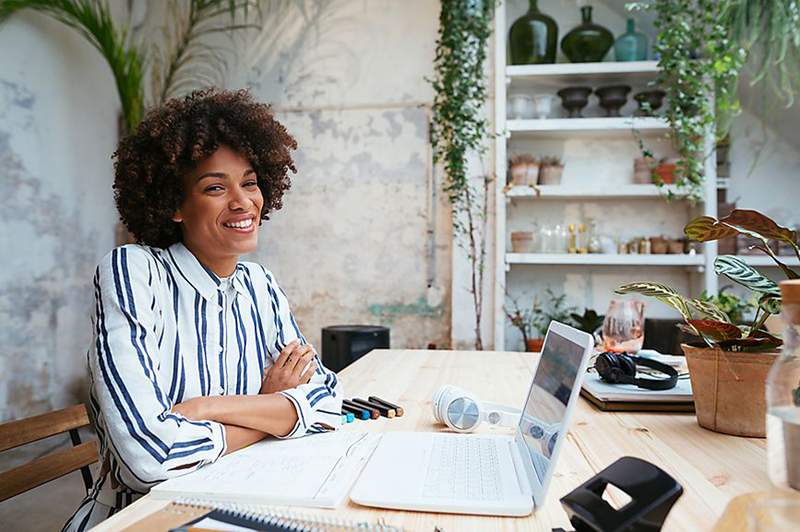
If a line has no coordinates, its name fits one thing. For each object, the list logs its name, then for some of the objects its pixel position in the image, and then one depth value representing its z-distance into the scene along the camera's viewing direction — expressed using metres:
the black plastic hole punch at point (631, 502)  0.59
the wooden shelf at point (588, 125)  3.98
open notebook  0.82
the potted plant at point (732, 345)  1.06
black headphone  1.44
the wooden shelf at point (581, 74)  3.97
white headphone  1.18
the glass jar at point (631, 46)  4.07
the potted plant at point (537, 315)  4.22
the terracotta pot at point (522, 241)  4.17
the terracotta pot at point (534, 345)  4.06
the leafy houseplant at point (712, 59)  3.64
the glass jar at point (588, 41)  4.09
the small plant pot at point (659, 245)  3.99
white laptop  0.78
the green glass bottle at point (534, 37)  4.15
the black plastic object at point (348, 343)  3.54
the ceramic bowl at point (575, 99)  4.13
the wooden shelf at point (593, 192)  3.95
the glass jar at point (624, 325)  1.71
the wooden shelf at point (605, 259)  3.89
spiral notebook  0.70
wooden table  0.76
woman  1.04
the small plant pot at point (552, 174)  4.12
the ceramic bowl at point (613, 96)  4.08
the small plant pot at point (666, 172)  3.97
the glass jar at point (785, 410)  0.62
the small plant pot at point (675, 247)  3.97
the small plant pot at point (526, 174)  4.10
